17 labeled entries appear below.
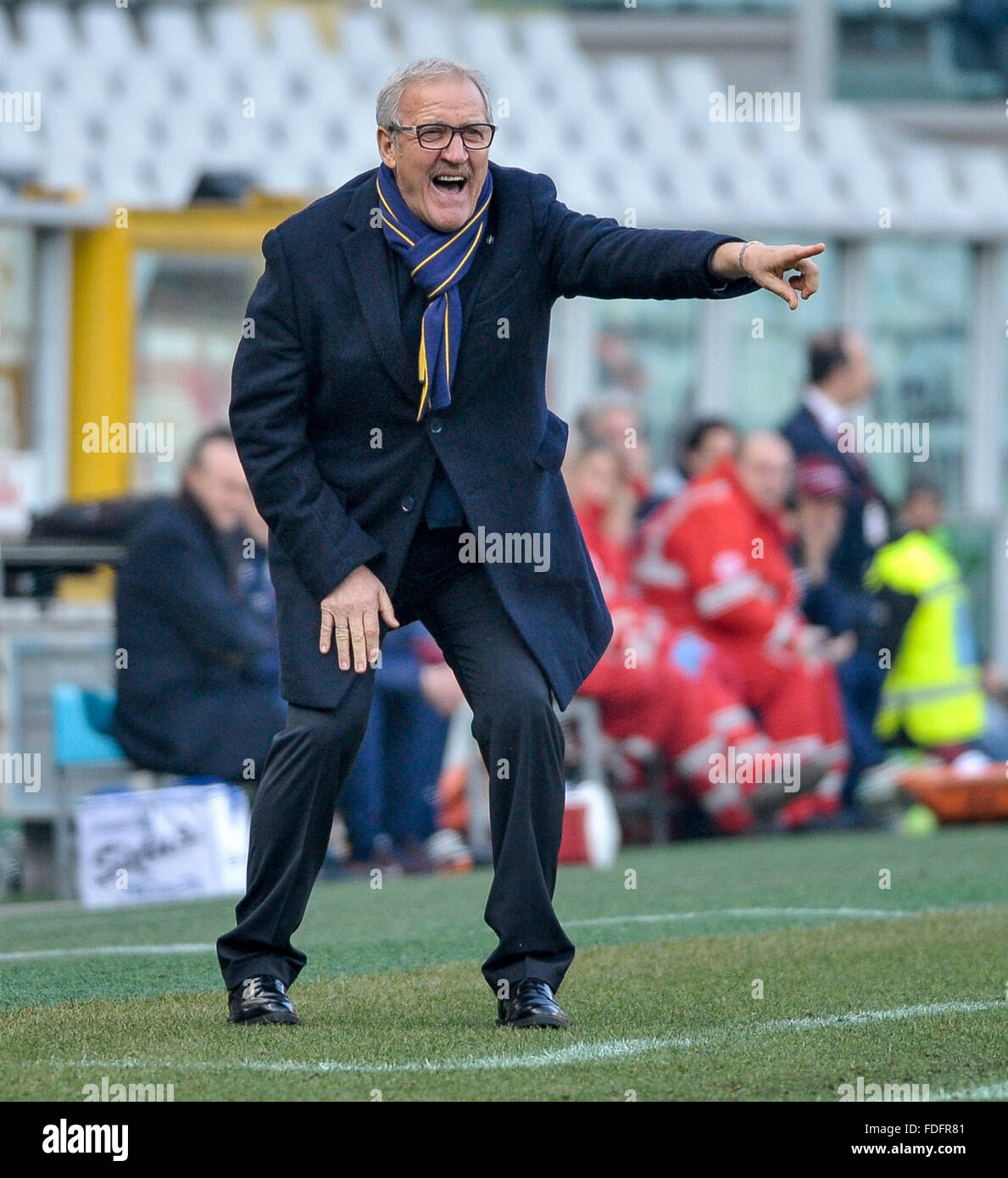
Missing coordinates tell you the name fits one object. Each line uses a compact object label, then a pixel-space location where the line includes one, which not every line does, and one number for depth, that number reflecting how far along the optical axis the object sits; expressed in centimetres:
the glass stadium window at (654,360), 1582
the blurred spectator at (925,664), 1120
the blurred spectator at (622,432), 1056
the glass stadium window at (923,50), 2092
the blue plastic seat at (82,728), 884
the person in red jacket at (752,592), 1028
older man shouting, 447
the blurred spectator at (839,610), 1072
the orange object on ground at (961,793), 1059
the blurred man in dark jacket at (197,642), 862
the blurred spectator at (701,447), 1084
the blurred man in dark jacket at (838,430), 1081
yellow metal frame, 1361
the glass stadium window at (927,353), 1669
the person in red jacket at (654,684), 989
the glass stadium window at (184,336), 1376
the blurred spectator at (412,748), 952
